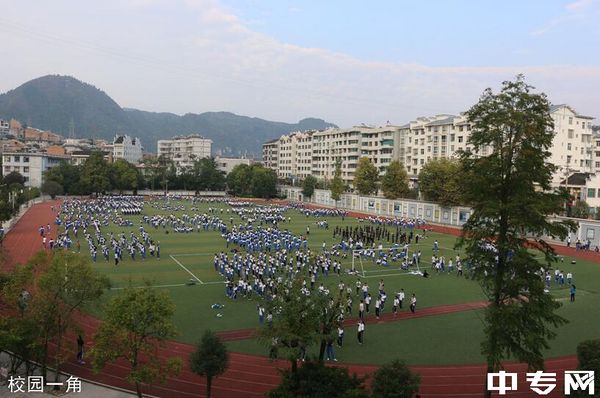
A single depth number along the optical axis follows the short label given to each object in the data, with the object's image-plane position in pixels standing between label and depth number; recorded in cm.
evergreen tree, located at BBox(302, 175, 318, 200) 8606
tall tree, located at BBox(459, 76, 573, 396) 1237
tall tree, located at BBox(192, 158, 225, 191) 9935
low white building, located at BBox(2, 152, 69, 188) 8219
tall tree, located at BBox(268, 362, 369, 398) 1112
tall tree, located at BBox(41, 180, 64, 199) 7475
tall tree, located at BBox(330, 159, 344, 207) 7525
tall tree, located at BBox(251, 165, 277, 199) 9069
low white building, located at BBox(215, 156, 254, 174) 12444
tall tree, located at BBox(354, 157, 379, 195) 7412
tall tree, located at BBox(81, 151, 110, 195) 7938
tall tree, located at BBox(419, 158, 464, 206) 5462
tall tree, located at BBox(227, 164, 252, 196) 9462
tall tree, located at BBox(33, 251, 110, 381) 1331
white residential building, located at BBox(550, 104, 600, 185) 6444
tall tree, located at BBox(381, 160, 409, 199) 6588
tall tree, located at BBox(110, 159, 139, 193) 8556
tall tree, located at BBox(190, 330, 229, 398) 1252
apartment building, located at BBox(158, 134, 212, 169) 14288
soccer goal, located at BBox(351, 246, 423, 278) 3014
